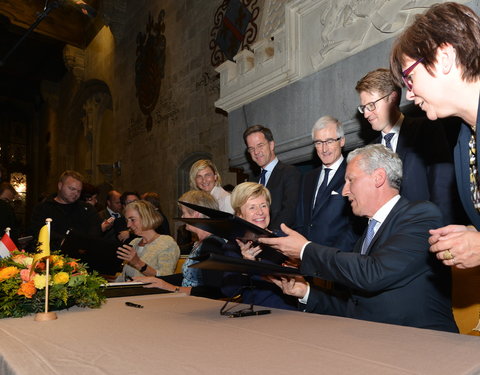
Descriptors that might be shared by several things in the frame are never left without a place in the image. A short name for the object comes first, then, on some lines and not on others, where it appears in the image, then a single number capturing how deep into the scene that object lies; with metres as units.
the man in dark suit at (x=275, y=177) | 3.43
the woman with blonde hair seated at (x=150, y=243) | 3.96
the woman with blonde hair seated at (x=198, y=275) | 3.08
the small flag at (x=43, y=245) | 2.15
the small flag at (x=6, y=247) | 2.69
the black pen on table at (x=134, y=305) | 2.28
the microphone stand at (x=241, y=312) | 1.91
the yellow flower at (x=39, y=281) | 2.12
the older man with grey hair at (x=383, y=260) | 1.86
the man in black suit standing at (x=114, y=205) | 6.57
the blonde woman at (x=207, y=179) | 4.08
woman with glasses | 1.52
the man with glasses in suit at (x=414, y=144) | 2.50
